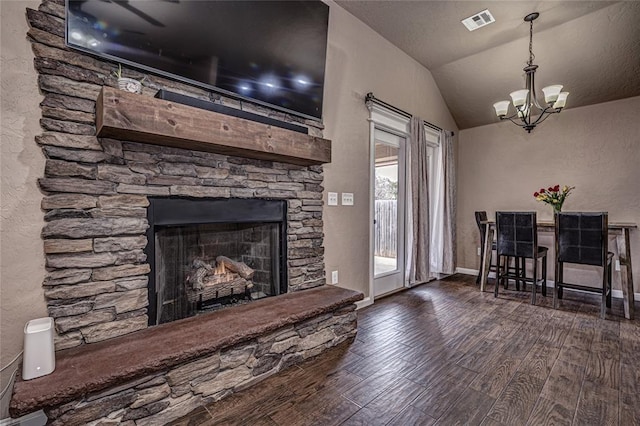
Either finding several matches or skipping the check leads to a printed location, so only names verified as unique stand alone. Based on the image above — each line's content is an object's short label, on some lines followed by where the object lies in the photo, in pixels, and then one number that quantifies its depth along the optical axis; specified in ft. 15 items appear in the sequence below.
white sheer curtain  14.39
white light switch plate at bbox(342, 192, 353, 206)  9.90
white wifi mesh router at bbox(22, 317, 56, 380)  4.18
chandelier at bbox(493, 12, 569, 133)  9.40
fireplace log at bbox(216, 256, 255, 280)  7.89
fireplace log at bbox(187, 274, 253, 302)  7.24
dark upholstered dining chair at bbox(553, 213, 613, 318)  9.59
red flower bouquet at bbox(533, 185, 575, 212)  11.63
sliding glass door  11.76
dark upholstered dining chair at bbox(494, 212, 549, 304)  11.05
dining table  9.53
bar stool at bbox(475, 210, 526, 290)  12.84
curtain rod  10.49
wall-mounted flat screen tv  5.26
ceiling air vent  9.91
